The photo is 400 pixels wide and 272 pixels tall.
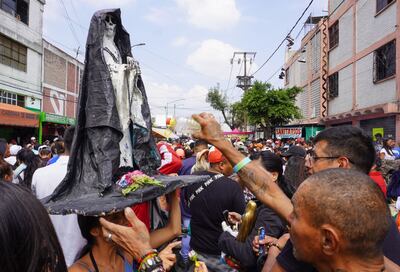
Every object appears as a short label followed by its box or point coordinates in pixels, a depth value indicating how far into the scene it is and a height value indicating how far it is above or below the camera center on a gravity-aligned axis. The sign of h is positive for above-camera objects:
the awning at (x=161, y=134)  15.80 +0.15
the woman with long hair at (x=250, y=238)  2.89 -0.81
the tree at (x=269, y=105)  26.98 +2.46
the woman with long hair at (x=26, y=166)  5.82 -0.48
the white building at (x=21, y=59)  21.55 +4.83
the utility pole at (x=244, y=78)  43.25 +6.99
